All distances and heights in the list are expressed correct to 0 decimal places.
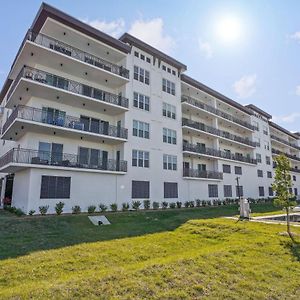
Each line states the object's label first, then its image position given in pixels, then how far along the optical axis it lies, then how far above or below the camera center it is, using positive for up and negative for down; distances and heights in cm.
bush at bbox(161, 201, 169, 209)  2744 -85
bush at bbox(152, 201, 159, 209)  2641 -82
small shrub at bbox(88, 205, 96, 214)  2114 -100
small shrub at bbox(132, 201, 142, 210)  2459 -76
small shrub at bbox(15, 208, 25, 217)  1895 -116
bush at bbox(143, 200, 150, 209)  2569 -70
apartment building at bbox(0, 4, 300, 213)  2078 +740
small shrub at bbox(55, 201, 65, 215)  1953 -79
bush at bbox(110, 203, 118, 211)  2292 -90
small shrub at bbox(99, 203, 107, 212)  2234 -92
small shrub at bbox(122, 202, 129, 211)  2399 -94
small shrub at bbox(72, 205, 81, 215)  2078 -106
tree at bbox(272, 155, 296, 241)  1450 +72
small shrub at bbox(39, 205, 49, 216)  1909 -98
